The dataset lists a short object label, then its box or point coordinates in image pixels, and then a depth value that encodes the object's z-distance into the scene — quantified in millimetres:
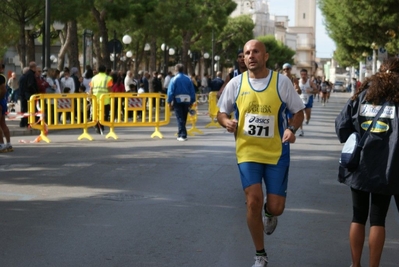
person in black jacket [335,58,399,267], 6723
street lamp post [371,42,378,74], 49406
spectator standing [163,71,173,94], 42984
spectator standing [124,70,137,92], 33312
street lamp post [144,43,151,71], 77662
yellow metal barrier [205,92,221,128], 28297
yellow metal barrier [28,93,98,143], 20859
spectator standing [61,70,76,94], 28844
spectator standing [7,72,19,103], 39719
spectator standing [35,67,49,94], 24422
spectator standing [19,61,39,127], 24312
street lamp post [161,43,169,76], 54812
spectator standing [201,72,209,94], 59253
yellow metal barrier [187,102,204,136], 23888
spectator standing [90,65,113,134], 22969
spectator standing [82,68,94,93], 30109
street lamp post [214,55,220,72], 97125
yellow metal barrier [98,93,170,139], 22328
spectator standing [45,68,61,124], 26656
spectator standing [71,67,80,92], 30086
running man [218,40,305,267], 7371
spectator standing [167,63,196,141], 20672
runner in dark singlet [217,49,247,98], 12484
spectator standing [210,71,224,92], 34531
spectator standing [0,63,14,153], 17172
